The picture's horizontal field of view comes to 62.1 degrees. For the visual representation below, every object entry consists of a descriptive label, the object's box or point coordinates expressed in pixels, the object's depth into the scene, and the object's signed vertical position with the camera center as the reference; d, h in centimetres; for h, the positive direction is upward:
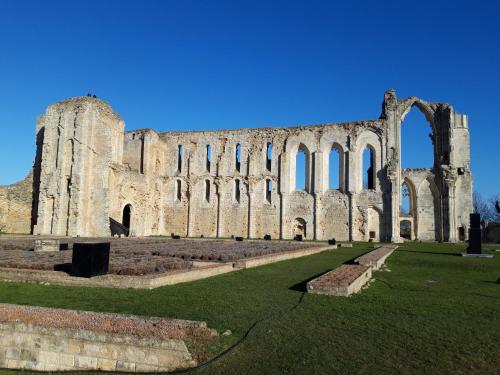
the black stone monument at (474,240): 1725 -42
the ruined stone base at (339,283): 675 -94
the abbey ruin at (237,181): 2805 +337
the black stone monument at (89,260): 785 -72
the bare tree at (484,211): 6822 +323
